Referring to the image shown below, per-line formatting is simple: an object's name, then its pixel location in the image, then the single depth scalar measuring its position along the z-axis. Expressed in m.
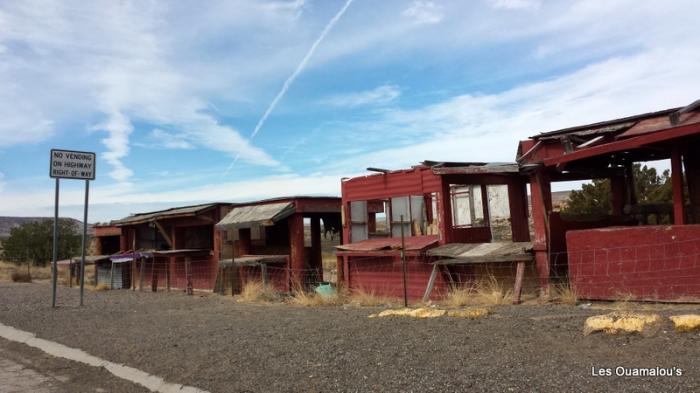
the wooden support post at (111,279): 25.05
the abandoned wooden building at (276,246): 18.50
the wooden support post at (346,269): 16.73
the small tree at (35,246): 42.16
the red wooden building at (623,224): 9.24
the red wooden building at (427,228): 13.16
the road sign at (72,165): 14.58
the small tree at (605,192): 21.75
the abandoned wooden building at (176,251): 22.08
